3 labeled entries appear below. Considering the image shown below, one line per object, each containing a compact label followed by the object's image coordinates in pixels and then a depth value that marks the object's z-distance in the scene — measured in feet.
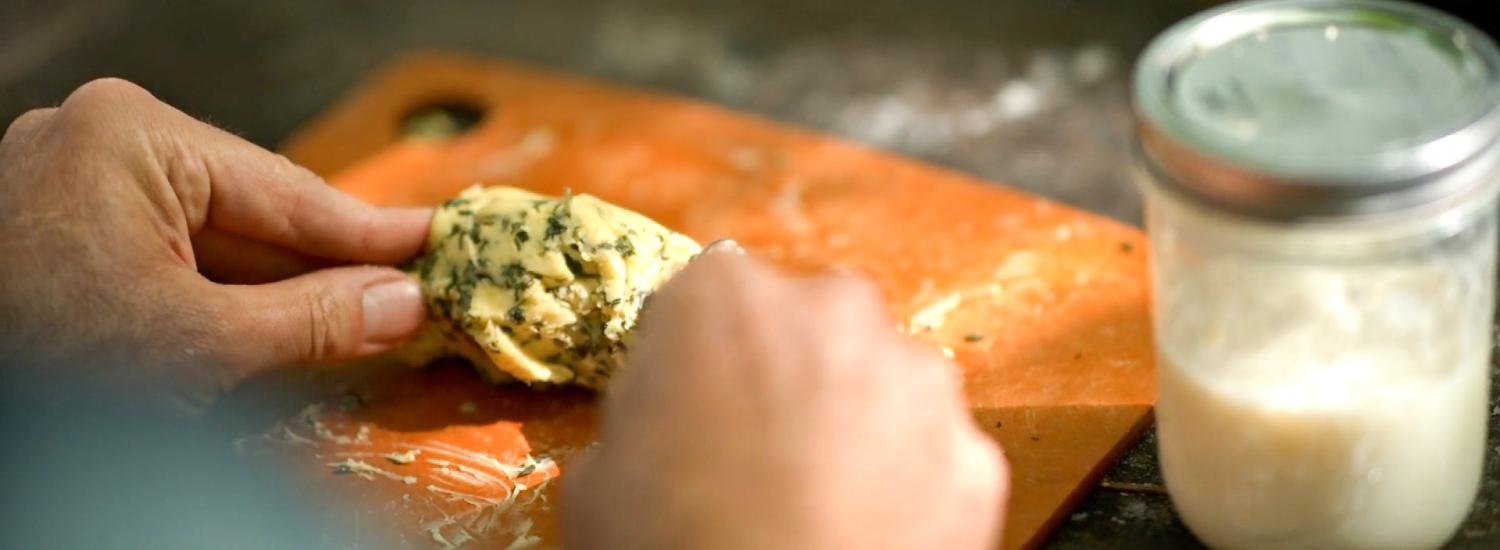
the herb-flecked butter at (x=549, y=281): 2.76
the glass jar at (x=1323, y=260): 2.23
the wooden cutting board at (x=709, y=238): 2.72
